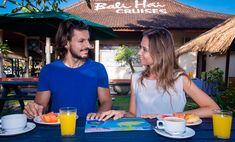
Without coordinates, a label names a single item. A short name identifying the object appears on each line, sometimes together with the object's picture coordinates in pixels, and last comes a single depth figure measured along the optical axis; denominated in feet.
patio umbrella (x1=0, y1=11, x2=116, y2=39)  12.79
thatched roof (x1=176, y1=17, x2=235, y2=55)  17.56
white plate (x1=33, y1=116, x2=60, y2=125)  5.03
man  7.69
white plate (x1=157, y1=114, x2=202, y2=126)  4.93
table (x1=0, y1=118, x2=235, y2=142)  4.13
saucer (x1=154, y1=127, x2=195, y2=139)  4.16
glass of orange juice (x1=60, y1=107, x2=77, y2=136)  4.37
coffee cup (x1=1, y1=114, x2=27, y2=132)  4.41
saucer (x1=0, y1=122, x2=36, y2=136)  4.29
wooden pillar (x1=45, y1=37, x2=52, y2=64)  17.30
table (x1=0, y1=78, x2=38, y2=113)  16.51
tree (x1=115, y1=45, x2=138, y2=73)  34.42
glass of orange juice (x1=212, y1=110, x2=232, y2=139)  4.33
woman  6.64
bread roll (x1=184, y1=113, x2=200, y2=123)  4.99
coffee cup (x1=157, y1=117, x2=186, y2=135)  4.22
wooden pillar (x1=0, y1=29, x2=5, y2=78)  27.92
